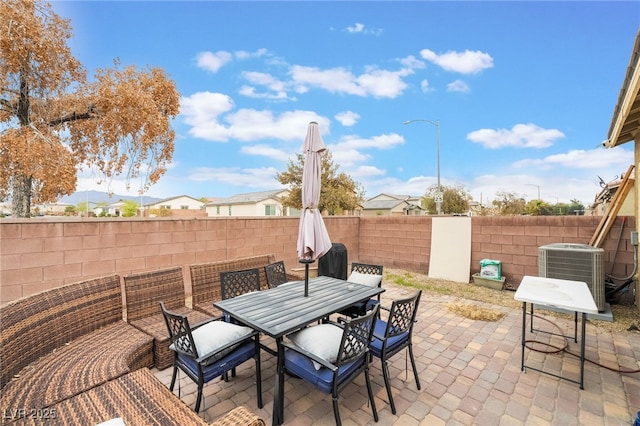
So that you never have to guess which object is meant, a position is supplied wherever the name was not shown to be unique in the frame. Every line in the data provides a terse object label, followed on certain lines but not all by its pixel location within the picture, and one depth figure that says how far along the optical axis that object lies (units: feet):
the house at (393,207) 104.70
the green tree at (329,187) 49.26
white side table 7.75
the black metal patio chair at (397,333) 7.50
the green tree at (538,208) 64.19
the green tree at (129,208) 93.73
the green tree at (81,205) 101.86
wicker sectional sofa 5.01
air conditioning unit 13.44
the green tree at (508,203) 65.36
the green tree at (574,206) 64.98
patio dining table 6.82
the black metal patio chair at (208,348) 6.59
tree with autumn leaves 19.84
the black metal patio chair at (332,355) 6.22
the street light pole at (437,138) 37.29
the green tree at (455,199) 69.36
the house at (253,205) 95.30
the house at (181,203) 137.59
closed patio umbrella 9.73
